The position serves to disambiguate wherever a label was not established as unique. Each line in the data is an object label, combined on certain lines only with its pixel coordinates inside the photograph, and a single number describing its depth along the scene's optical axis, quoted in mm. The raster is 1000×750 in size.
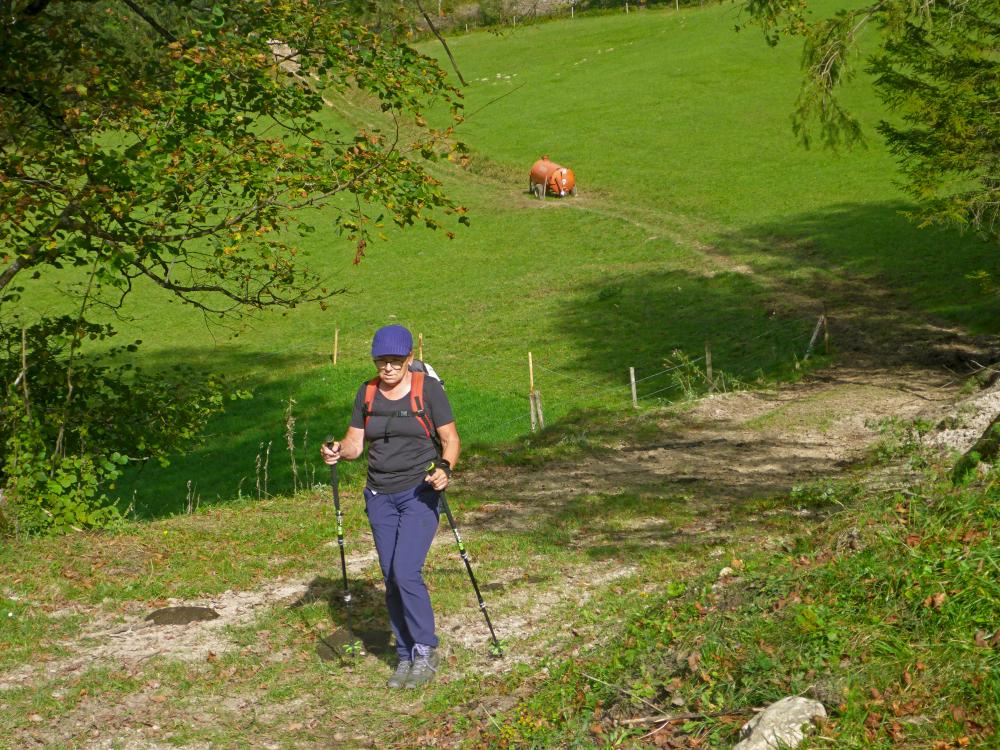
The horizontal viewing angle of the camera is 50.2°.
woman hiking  7914
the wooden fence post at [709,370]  21425
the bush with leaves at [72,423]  11281
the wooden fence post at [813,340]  23734
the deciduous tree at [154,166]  11617
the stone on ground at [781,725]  5359
